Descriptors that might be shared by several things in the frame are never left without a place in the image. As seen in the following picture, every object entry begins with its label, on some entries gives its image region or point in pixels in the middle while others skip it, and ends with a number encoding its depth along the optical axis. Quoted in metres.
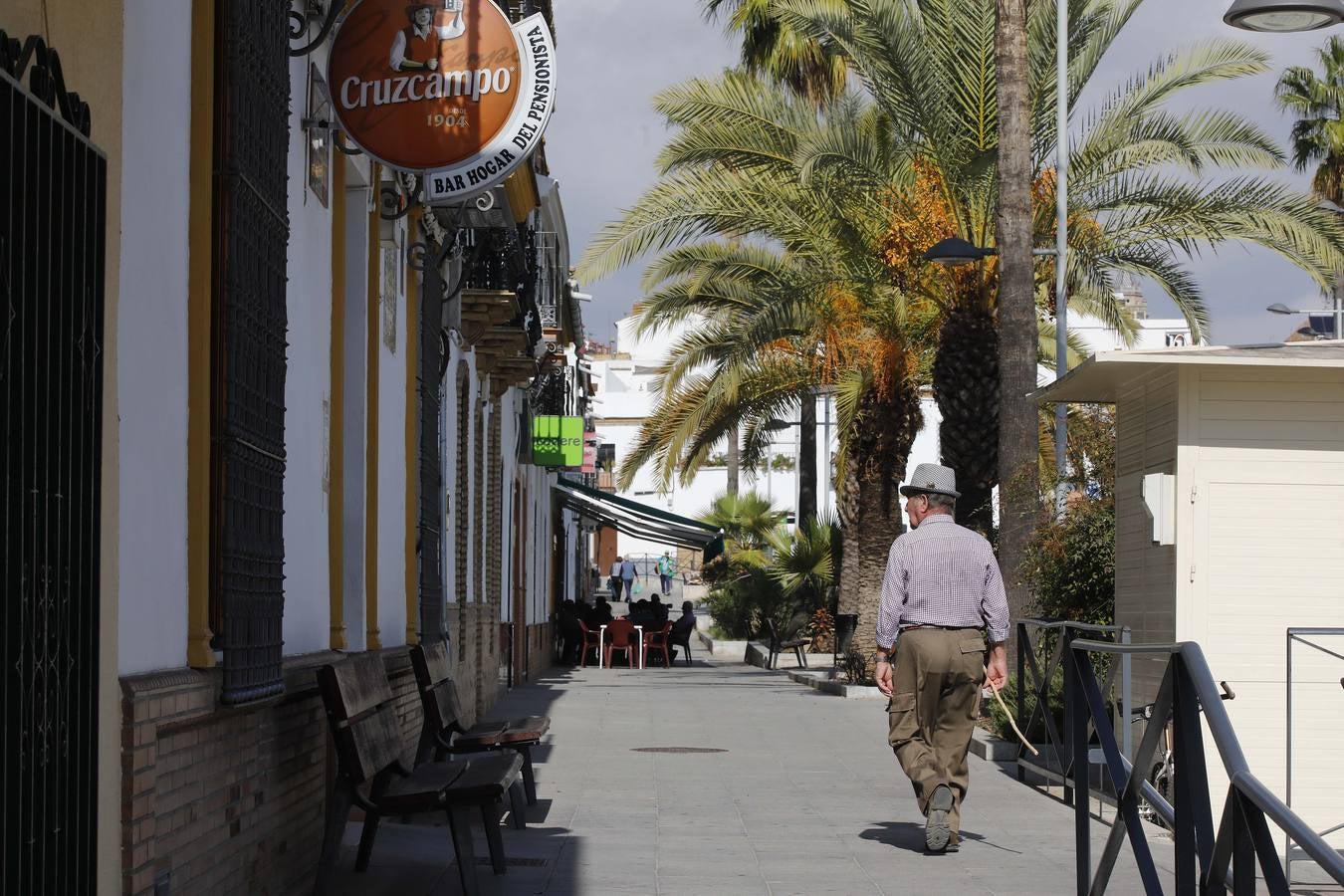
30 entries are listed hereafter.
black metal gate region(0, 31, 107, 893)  4.49
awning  36.72
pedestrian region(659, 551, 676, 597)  75.38
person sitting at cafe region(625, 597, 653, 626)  35.44
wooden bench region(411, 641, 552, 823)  10.83
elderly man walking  10.07
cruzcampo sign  9.57
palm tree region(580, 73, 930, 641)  23.31
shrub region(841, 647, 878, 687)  24.76
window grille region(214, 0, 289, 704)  6.83
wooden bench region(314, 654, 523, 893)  7.82
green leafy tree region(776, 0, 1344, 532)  20.69
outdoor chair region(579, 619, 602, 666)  34.94
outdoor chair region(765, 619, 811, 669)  32.06
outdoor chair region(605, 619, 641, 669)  34.31
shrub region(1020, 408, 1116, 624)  14.88
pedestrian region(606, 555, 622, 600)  64.31
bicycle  9.37
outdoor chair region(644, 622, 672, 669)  34.48
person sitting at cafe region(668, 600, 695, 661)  35.31
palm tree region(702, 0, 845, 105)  32.53
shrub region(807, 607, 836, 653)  34.25
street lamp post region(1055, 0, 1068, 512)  20.23
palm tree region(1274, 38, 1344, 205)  37.97
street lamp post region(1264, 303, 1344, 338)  38.16
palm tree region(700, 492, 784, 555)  53.81
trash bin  26.52
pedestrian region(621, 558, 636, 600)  68.39
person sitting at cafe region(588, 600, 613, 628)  35.22
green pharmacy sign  29.84
